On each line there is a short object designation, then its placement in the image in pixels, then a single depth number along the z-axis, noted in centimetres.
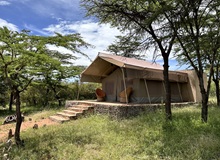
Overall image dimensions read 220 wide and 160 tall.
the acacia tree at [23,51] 394
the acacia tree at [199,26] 484
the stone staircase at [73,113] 690
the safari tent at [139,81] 774
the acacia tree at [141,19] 522
